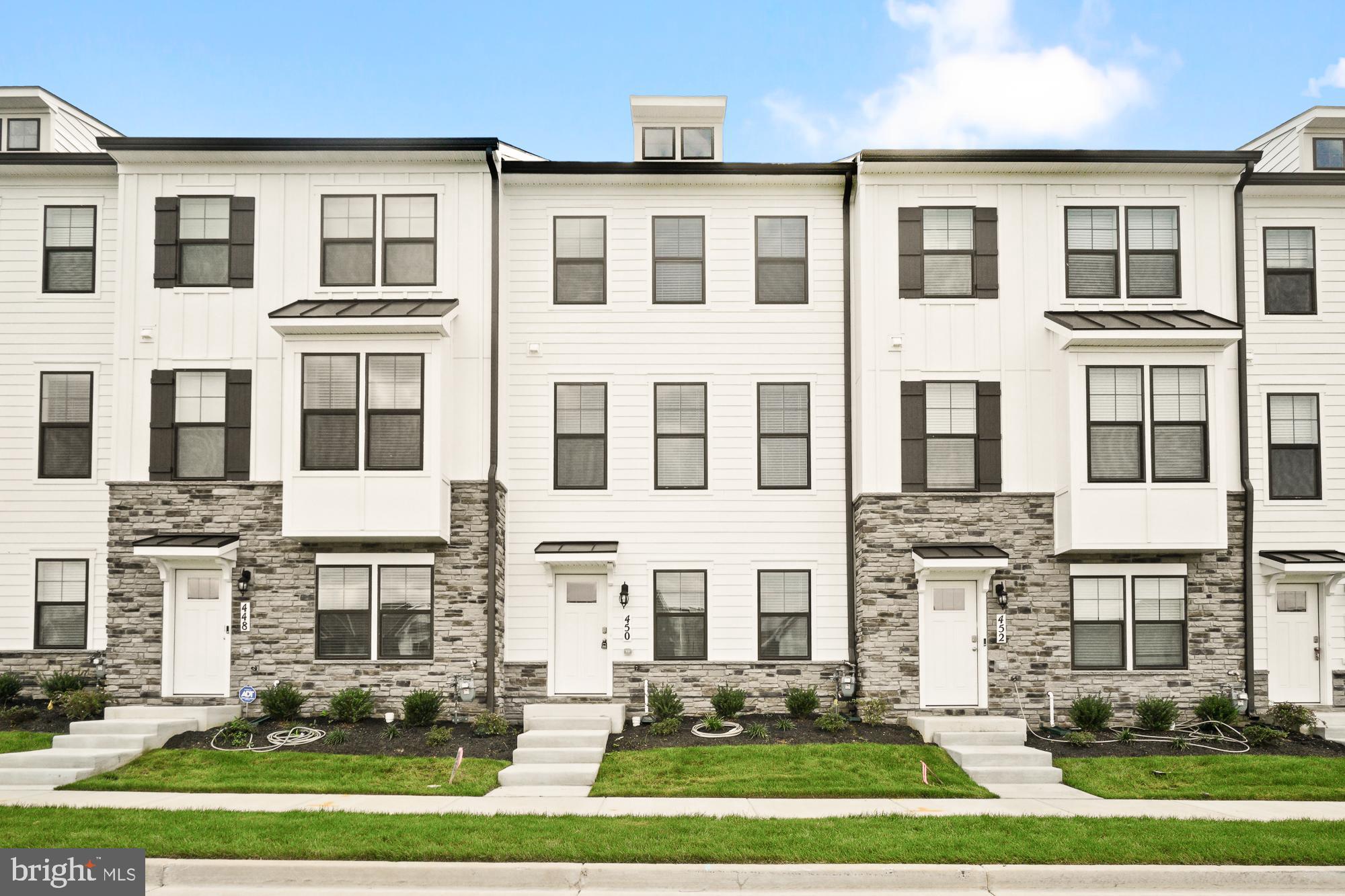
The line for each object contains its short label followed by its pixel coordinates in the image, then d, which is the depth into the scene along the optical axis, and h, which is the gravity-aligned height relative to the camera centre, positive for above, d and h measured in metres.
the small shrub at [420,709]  16.52 -3.19
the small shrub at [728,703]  17.23 -3.21
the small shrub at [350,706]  16.66 -3.18
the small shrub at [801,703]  17.28 -3.21
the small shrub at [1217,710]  16.67 -3.17
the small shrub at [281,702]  16.73 -3.13
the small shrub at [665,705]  17.11 -3.22
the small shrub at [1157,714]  16.55 -3.21
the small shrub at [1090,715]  16.53 -3.22
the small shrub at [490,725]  16.14 -3.34
